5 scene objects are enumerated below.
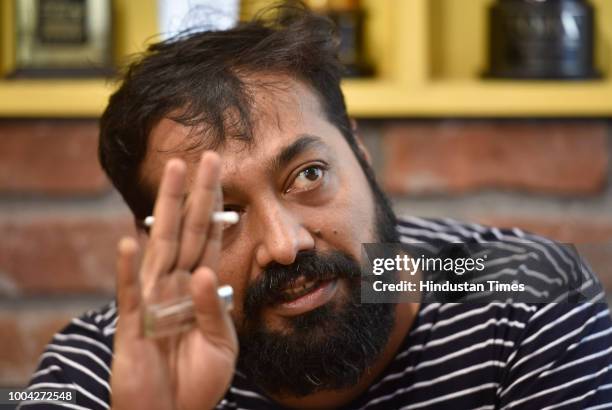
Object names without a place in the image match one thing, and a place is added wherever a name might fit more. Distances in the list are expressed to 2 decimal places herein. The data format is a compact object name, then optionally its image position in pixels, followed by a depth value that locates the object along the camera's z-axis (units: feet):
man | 5.69
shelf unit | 6.63
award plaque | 6.72
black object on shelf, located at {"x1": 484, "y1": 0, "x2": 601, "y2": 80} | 6.60
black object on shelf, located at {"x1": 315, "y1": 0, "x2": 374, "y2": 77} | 6.73
